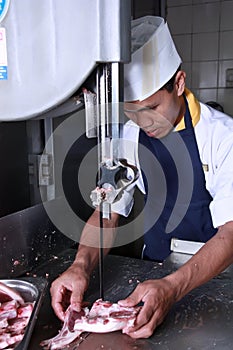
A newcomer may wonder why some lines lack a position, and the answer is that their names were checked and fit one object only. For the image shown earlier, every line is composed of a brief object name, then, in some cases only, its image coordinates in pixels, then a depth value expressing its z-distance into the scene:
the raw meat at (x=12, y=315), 0.84
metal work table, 0.85
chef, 0.96
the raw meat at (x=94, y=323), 0.86
